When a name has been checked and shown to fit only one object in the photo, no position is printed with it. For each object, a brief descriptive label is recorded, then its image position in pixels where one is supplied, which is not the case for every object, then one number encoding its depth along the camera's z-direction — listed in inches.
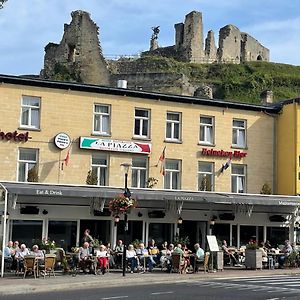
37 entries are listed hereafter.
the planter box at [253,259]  1202.6
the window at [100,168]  1310.3
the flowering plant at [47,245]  1091.1
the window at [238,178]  1441.9
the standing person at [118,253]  1161.4
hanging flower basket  1059.3
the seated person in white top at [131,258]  1093.8
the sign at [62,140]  1267.2
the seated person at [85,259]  1046.4
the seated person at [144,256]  1124.5
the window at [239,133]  1460.4
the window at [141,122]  1360.7
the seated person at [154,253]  1173.1
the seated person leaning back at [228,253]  1253.1
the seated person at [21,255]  1006.2
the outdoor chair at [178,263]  1096.8
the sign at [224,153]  1406.3
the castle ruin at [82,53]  2586.1
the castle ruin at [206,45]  3152.1
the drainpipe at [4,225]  962.1
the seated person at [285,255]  1252.5
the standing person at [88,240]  1123.8
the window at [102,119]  1326.3
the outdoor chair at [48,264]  971.6
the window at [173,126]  1391.5
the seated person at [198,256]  1113.4
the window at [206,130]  1424.7
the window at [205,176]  1398.9
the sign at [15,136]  1235.9
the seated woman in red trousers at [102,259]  1045.8
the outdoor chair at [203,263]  1116.9
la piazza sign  1290.6
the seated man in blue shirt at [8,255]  1034.7
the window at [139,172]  1347.2
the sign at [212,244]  1146.7
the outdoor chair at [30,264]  957.2
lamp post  986.7
